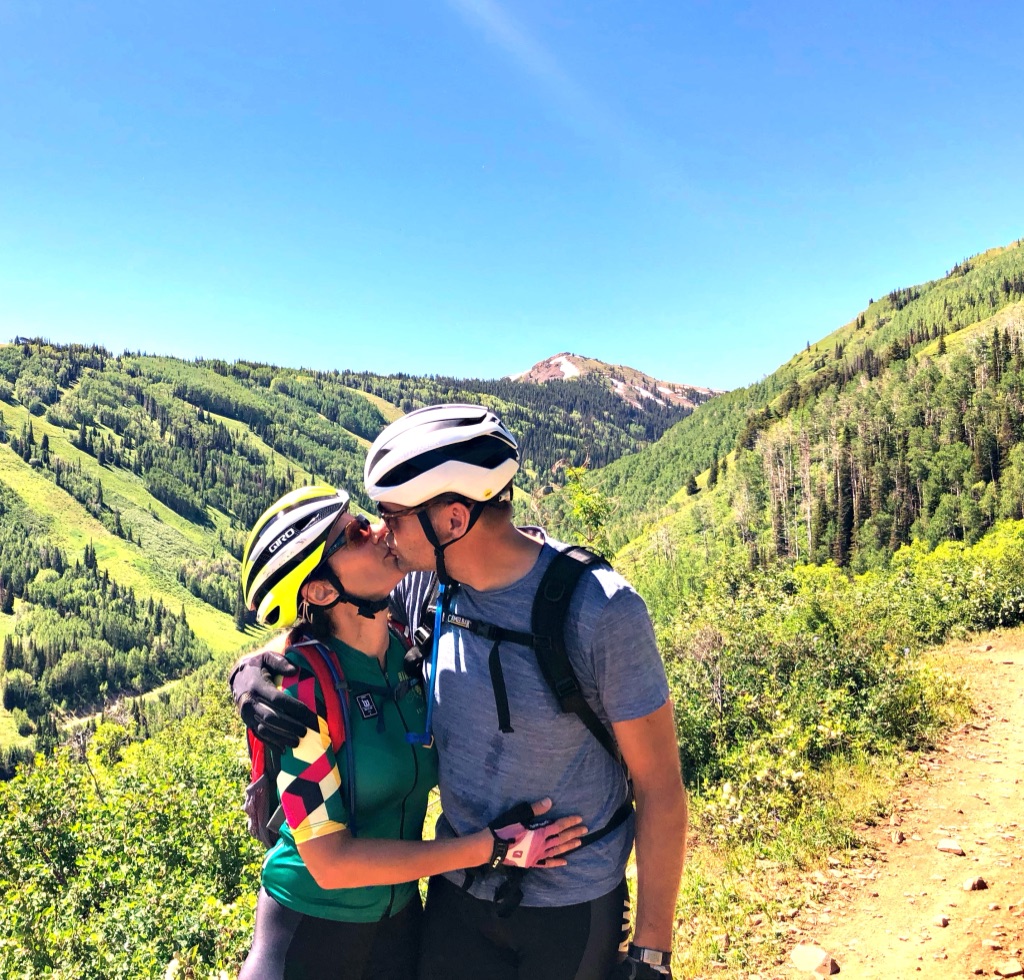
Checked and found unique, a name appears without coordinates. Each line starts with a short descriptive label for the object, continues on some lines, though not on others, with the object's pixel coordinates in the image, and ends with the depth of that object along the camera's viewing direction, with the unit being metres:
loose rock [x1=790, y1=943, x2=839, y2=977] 6.42
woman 2.73
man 2.64
